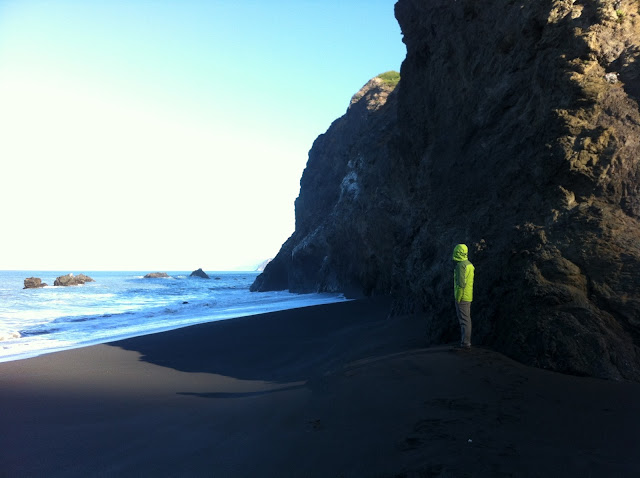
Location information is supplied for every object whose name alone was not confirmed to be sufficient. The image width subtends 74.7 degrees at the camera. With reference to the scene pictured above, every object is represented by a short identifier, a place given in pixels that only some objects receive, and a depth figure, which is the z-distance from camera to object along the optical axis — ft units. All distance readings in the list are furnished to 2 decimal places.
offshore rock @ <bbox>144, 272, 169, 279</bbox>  296.10
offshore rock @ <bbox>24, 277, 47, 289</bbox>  163.32
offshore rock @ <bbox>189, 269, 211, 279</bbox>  312.03
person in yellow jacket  18.39
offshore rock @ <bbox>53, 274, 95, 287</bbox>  192.09
